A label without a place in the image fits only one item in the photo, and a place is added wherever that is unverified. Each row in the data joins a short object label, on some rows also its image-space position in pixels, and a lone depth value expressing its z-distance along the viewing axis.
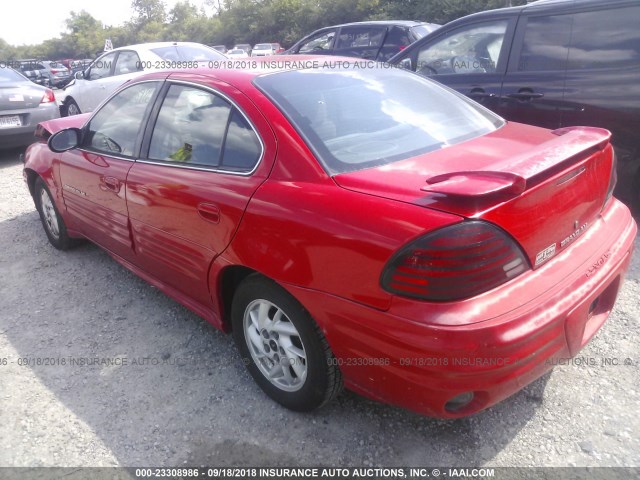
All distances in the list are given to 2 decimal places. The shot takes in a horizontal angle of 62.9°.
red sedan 1.76
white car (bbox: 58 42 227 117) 8.26
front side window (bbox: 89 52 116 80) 8.89
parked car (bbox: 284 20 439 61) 9.35
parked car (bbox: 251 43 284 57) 32.56
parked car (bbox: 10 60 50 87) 25.92
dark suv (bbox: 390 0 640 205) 3.91
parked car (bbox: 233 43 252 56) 40.54
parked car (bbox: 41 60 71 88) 27.02
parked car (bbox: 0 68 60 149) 7.61
